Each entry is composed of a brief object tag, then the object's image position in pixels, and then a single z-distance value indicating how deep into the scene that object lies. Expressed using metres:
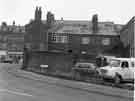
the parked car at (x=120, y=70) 18.22
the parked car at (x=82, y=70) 20.79
